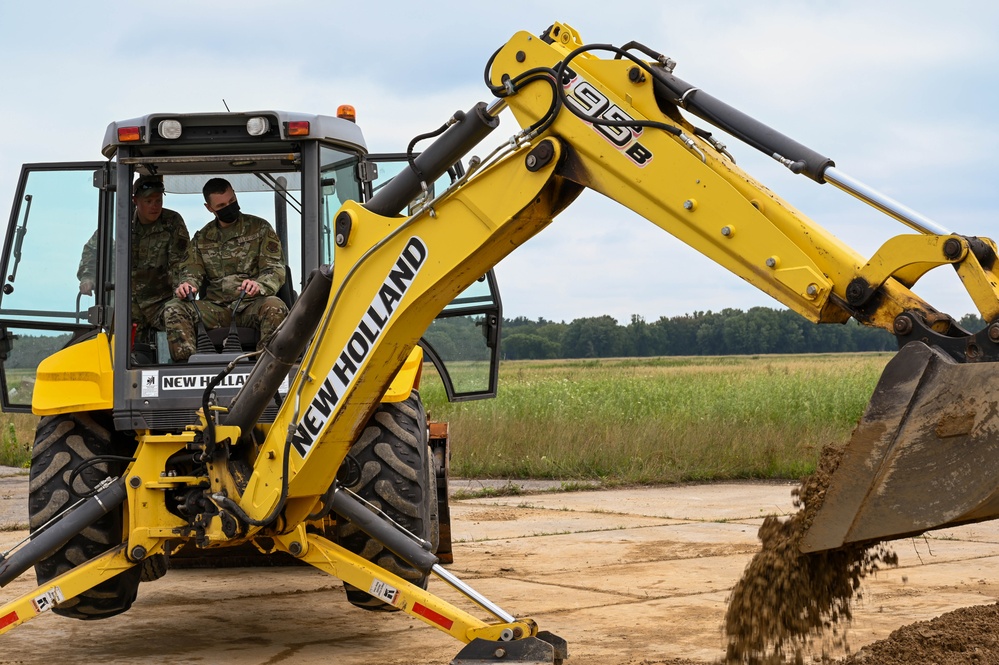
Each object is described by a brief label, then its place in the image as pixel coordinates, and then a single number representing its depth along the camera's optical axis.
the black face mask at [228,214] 6.35
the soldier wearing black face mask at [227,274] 5.98
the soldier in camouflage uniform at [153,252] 6.29
